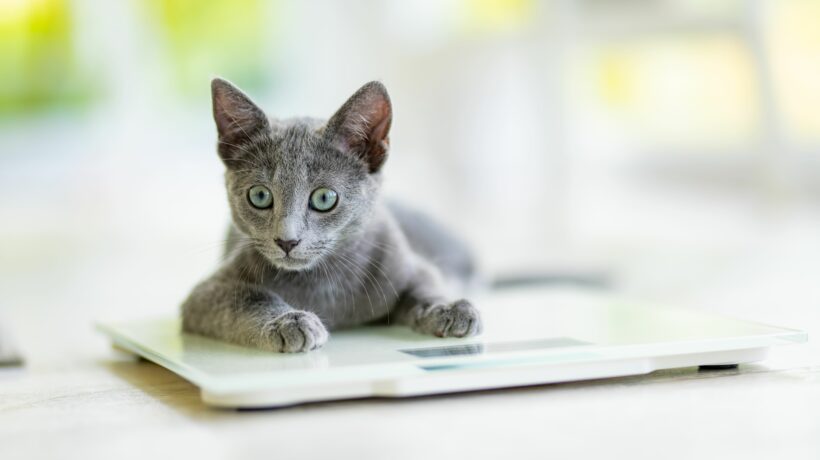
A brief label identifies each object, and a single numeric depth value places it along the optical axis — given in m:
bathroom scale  0.84
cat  0.93
